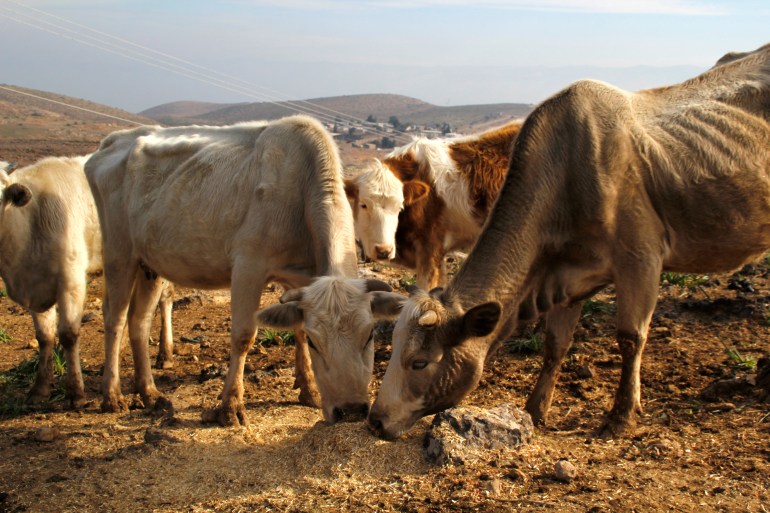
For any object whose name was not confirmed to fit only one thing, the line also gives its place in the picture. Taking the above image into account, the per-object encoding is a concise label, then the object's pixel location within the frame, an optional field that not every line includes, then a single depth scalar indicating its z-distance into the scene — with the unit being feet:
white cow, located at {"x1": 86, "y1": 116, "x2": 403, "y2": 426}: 18.83
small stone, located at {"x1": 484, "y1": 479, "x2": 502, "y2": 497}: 15.29
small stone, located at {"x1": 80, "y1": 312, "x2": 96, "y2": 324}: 35.03
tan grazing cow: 17.47
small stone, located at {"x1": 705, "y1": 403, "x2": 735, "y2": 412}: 19.87
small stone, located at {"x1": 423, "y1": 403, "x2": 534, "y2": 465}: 16.83
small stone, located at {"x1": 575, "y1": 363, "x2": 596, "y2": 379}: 23.52
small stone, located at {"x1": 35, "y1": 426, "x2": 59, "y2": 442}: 21.29
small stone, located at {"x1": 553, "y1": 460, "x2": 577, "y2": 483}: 15.75
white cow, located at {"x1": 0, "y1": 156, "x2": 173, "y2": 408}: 25.77
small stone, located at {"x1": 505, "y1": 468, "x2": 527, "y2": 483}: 15.89
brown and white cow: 30.66
